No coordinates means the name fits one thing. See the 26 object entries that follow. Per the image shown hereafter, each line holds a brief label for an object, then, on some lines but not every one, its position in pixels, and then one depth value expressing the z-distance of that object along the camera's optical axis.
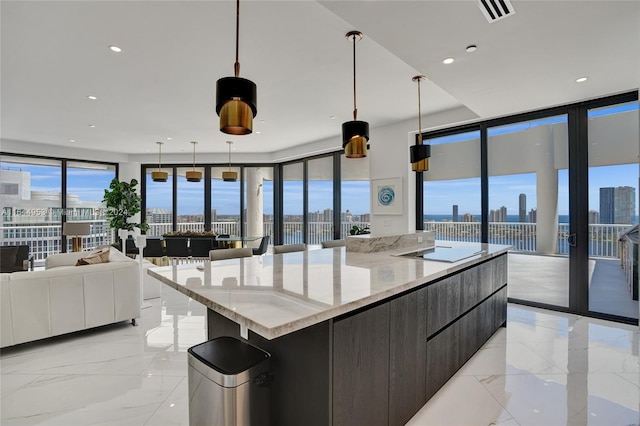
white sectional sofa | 2.89
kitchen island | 1.36
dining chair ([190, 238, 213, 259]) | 6.77
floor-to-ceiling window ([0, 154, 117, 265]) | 7.14
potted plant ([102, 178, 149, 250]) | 7.29
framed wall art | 5.45
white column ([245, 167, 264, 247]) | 8.66
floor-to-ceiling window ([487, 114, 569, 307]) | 4.14
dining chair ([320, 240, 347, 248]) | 4.09
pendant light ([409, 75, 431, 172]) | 3.55
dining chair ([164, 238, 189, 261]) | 6.80
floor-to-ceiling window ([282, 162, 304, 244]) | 7.86
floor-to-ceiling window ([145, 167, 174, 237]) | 8.68
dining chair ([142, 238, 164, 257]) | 6.65
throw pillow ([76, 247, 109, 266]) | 3.50
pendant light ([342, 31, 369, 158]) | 2.48
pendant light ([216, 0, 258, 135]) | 1.57
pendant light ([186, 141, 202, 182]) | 7.14
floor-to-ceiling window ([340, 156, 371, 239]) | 6.68
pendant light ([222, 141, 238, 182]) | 7.09
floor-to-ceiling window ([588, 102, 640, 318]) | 3.65
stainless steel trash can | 1.38
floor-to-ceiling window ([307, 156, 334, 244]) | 7.21
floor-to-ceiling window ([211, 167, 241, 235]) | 8.64
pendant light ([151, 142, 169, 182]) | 7.27
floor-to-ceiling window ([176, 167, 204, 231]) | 8.66
